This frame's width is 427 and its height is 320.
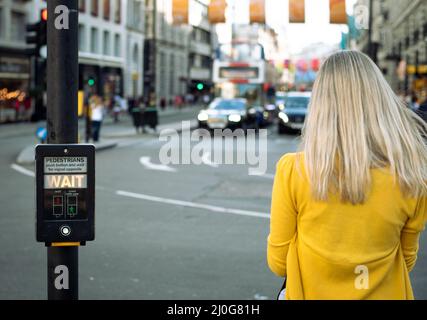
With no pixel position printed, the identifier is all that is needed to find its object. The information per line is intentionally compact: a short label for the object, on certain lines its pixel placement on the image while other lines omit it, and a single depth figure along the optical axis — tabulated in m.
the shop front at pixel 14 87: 39.34
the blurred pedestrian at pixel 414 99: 35.20
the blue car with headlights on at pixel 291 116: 34.66
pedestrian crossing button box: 3.15
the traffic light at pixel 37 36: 18.50
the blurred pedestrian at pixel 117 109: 45.84
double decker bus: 38.59
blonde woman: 2.62
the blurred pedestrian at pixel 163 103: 64.89
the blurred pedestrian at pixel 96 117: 26.58
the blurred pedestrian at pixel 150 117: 33.94
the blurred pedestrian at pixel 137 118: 33.66
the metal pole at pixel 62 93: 3.30
